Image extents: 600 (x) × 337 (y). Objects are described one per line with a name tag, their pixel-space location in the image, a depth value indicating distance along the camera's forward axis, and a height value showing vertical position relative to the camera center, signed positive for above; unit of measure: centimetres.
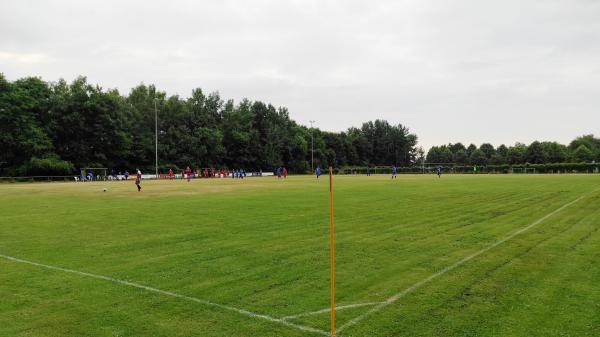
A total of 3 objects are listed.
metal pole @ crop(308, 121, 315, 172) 12886 +415
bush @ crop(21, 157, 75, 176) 7112 +140
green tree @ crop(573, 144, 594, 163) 14720 +449
